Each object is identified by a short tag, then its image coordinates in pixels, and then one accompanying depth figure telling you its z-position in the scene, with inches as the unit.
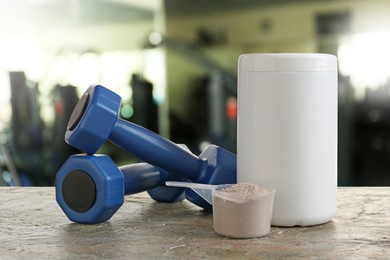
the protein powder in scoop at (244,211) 23.0
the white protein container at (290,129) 24.7
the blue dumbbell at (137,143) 24.9
